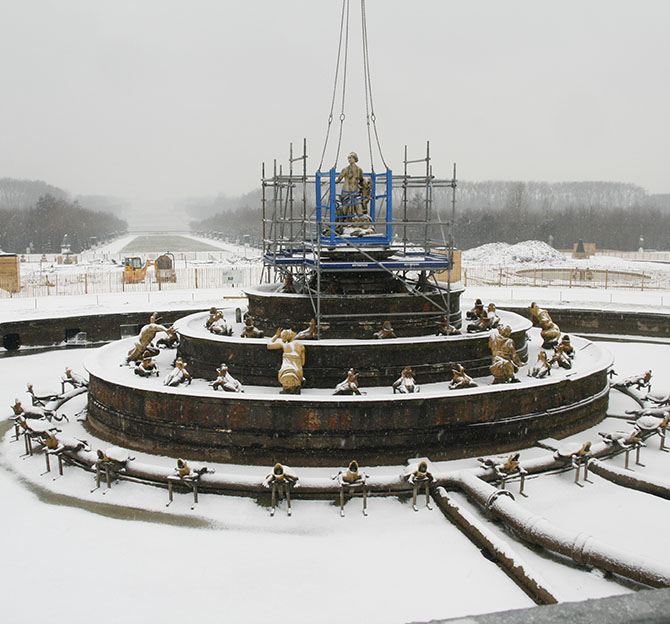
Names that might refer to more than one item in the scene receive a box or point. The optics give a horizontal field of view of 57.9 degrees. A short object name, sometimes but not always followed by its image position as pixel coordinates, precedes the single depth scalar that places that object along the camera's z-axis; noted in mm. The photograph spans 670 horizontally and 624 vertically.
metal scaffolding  12773
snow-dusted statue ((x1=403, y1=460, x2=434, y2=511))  8688
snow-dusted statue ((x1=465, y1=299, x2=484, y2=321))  14148
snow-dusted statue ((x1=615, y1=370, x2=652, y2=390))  13462
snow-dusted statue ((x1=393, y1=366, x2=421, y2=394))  10352
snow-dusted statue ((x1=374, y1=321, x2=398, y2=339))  11938
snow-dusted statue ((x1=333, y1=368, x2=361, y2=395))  10211
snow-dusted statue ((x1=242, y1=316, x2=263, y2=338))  12375
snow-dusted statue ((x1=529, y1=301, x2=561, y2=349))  14008
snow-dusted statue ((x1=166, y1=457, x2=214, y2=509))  8781
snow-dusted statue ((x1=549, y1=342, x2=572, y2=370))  12305
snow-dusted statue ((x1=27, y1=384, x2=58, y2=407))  12508
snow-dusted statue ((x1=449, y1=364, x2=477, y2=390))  10601
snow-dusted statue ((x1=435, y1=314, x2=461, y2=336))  12555
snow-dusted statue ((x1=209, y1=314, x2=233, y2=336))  12938
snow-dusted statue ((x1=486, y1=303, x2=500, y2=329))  13328
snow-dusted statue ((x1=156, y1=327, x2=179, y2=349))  14405
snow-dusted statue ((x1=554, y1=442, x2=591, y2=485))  9336
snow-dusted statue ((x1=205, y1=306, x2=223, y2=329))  13391
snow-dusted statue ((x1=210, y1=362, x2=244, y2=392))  10500
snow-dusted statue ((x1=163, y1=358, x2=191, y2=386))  11023
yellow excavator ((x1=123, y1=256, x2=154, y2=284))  40531
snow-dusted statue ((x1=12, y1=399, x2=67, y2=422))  10990
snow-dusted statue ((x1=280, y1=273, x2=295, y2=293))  13880
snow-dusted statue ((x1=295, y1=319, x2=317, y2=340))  11758
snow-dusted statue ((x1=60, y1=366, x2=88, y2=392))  13519
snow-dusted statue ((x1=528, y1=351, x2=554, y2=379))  11508
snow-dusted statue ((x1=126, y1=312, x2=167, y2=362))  12648
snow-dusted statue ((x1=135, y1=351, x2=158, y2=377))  11734
